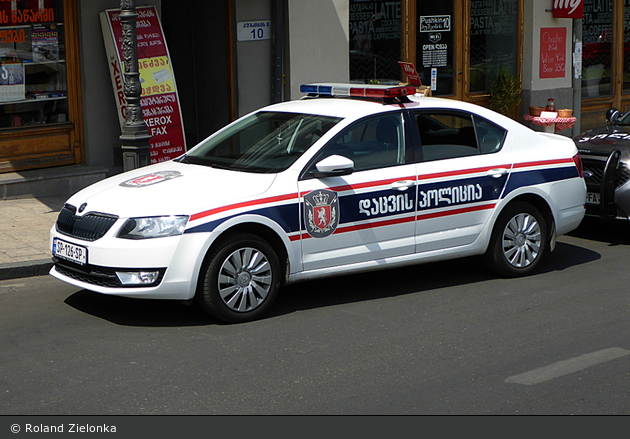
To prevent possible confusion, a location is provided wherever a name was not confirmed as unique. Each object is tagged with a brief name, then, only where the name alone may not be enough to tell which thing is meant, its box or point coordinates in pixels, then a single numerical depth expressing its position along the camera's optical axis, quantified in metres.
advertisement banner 11.28
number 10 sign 12.67
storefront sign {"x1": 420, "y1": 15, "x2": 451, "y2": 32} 14.67
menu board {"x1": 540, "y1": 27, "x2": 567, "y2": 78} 16.17
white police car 6.04
